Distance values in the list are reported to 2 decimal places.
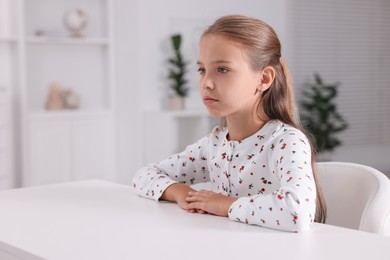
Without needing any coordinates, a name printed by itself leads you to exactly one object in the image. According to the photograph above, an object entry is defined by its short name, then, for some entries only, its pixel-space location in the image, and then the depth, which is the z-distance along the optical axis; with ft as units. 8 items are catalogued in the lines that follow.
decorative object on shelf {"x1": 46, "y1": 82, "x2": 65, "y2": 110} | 15.10
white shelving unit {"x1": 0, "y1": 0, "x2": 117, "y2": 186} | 14.30
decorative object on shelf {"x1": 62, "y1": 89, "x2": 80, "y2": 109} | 15.37
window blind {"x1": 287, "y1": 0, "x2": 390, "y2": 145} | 20.51
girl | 4.87
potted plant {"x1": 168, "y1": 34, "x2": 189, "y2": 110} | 16.92
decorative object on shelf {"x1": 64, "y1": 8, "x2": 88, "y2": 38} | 15.21
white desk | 3.66
